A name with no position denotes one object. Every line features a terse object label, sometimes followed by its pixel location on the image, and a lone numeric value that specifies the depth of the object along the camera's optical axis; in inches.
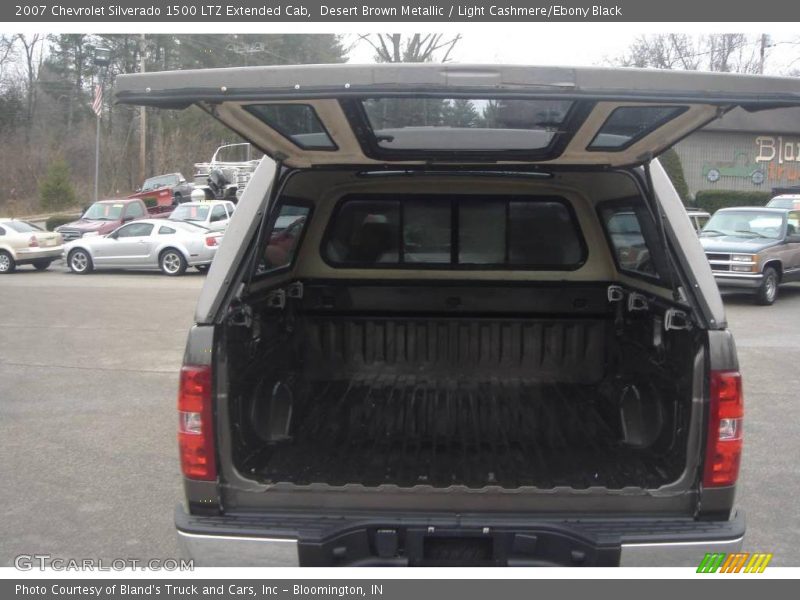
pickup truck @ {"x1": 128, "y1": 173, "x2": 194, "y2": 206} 1341.0
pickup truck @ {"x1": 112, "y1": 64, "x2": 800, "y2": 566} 111.8
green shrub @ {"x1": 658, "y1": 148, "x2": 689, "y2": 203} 1325.0
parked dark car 538.6
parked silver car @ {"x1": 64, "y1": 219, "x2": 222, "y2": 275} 753.0
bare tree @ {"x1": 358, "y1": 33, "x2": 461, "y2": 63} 1156.5
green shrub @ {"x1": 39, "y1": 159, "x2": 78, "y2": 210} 1569.1
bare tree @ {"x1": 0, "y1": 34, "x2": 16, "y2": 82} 1948.2
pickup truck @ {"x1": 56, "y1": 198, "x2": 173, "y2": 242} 995.3
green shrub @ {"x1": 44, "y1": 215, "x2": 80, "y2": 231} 1215.8
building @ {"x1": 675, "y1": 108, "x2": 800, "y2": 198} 1515.7
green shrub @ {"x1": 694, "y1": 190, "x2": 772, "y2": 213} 1354.6
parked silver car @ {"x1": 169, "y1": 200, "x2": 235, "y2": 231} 941.2
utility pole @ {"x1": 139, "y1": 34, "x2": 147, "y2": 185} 1530.8
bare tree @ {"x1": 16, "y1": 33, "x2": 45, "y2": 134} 2009.1
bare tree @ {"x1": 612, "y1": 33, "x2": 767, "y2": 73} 1861.5
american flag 1227.4
